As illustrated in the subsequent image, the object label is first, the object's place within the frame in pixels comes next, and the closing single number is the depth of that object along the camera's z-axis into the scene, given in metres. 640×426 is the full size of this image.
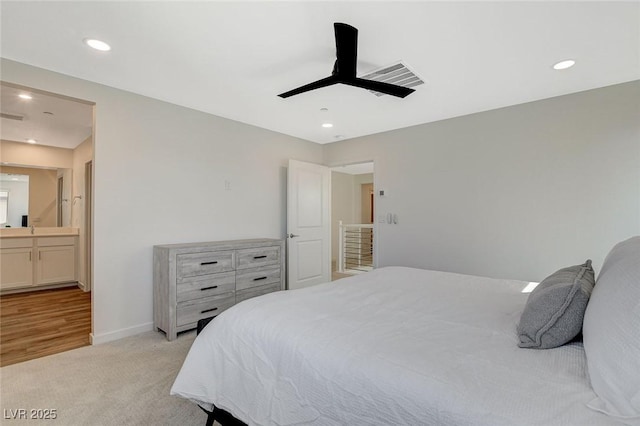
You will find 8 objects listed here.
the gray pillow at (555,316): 1.11
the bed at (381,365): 0.84
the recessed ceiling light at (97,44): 2.12
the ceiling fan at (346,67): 1.86
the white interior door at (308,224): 4.43
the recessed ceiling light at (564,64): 2.35
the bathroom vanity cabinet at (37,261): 4.44
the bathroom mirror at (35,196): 4.96
